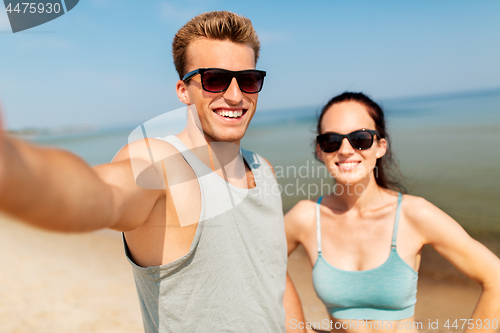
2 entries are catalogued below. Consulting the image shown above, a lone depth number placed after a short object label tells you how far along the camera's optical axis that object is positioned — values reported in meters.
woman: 1.26
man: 0.62
